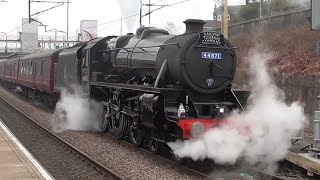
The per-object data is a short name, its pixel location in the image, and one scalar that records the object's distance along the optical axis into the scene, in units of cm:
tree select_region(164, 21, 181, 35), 6061
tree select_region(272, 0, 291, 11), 3035
